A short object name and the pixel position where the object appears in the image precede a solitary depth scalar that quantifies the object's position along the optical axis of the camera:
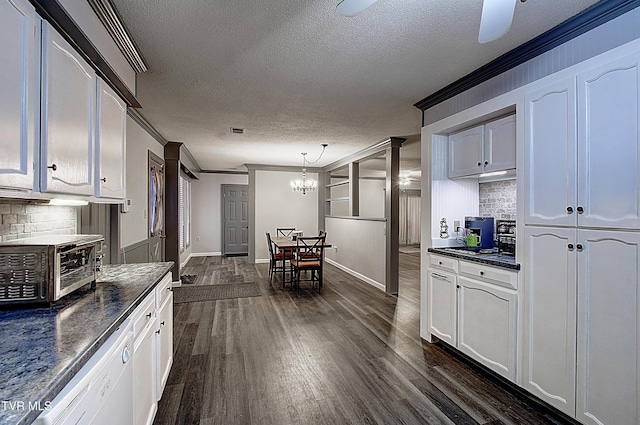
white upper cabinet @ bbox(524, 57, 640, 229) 1.64
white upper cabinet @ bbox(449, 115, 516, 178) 2.40
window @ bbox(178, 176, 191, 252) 7.09
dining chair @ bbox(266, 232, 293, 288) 5.74
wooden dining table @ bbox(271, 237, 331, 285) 5.18
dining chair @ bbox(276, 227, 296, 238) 7.42
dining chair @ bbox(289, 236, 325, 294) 5.16
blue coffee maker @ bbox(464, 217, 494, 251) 2.86
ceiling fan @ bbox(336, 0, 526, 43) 1.33
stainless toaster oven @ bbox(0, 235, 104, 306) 1.30
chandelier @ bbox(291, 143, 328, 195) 6.89
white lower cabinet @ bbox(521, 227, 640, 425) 1.62
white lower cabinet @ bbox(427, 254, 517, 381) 2.26
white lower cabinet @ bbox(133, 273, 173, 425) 1.56
